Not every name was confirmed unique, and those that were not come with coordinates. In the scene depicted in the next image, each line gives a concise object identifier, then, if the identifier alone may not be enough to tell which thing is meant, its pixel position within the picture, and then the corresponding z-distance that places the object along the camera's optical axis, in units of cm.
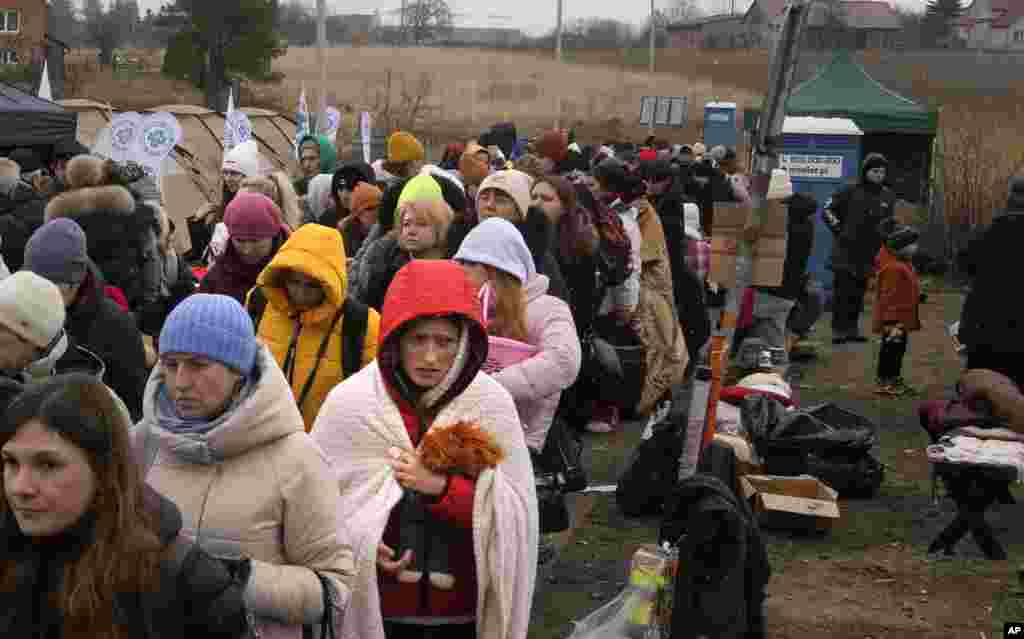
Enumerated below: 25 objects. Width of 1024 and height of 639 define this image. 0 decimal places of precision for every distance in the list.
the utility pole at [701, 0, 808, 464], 526
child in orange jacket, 1277
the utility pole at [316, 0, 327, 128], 2194
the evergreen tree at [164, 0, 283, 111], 6184
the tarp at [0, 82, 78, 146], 1597
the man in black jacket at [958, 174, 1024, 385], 929
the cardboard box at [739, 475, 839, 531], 812
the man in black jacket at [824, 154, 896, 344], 1501
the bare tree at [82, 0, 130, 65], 8275
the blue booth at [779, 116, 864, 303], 1788
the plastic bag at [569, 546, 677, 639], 540
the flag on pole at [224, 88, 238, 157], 1638
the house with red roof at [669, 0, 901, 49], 6506
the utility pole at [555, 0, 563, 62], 4231
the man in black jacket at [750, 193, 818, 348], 1141
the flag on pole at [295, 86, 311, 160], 2155
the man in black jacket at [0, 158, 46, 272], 915
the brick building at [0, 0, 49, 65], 6450
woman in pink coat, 565
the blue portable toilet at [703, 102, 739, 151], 2756
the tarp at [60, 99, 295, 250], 1991
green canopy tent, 2064
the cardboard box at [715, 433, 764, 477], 774
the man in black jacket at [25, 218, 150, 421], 544
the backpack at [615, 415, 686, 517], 823
